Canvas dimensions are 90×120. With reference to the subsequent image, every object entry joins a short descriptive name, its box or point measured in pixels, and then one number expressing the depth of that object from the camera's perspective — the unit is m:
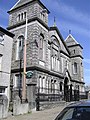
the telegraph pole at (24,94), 17.00
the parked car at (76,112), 4.71
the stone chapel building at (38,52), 23.64
